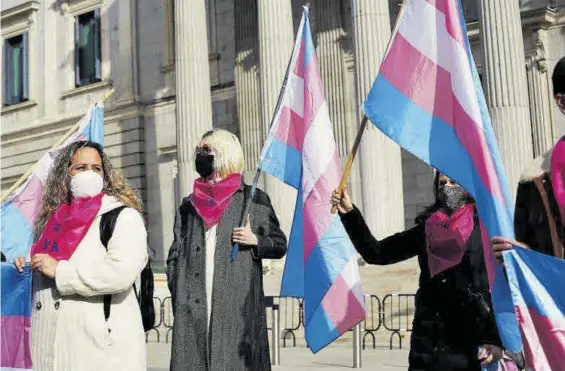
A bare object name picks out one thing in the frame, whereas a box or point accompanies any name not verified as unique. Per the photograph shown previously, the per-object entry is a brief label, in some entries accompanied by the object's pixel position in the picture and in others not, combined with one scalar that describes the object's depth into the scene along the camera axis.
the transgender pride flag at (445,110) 4.15
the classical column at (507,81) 16.28
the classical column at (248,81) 24.62
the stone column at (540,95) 19.22
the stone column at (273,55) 19.58
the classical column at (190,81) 22.22
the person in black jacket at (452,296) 4.42
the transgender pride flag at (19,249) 5.81
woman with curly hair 3.90
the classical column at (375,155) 17.61
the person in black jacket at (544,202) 3.12
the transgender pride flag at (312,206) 5.95
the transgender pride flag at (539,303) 3.21
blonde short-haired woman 4.82
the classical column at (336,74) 22.55
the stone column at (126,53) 27.95
